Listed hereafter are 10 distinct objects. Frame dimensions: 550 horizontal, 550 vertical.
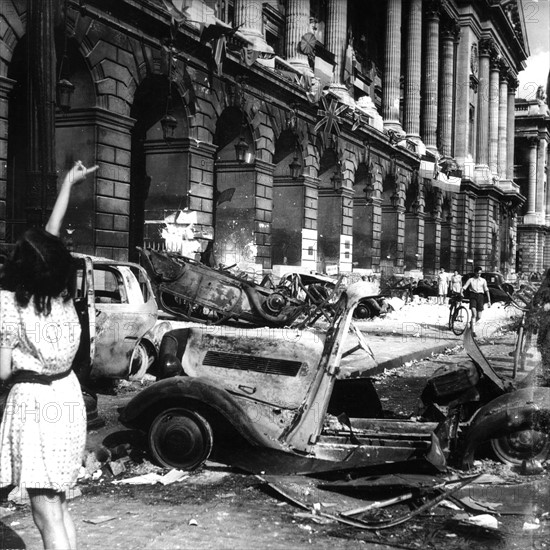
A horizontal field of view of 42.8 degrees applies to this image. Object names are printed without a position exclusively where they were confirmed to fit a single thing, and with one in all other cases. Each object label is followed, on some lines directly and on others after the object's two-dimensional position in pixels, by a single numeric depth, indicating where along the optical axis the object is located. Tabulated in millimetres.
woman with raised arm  3000
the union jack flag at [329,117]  25888
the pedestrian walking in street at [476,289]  18391
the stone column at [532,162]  77250
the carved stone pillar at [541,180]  78438
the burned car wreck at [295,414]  5000
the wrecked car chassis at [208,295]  14570
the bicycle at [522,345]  6676
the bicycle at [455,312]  17944
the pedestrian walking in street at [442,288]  32028
